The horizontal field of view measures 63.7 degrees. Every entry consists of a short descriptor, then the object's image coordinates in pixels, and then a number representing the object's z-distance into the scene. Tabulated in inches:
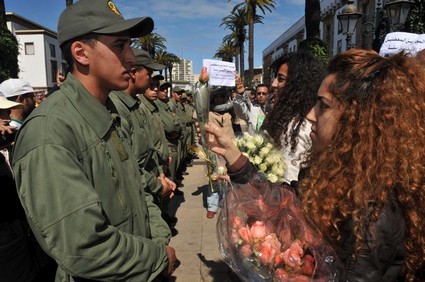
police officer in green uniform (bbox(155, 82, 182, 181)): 234.1
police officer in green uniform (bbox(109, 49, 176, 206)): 121.6
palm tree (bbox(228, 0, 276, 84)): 1178.6
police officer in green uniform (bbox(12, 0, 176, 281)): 52.9
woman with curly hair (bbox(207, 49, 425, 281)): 50.2
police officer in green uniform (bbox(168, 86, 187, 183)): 331.0
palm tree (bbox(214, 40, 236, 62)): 2060.8
